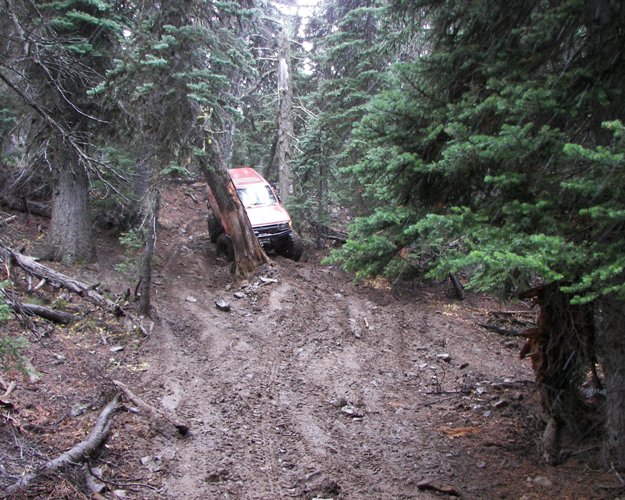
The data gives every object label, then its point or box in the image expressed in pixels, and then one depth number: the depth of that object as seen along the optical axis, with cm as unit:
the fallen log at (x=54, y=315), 955
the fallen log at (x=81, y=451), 448
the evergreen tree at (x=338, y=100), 1552
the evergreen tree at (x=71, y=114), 1077
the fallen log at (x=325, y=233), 1842
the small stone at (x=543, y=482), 532
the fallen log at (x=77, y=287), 1046
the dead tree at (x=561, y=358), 578
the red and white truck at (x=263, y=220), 1614
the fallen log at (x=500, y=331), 917
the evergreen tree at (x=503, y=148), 385
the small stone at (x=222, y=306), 1236
